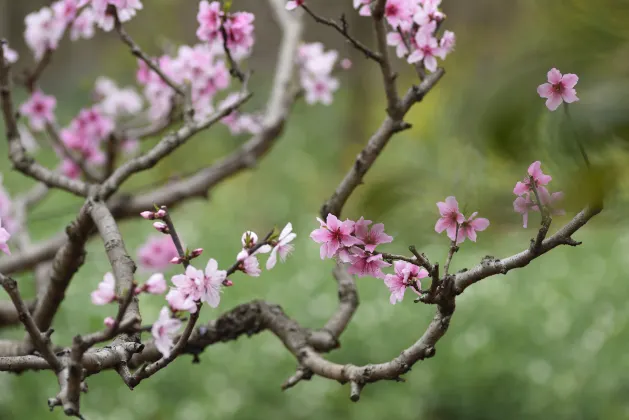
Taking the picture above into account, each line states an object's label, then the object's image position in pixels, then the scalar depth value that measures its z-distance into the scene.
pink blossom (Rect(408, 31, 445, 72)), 3.09
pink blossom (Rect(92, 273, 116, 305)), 2.84
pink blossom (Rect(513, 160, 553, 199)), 2.88
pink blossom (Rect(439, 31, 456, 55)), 3.10
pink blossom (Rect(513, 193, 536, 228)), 2.90
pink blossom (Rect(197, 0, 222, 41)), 3.17
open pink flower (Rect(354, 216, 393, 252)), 2.89
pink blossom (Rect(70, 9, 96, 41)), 3.39
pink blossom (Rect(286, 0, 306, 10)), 3.09
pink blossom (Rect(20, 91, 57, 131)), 3.80
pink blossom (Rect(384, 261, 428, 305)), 2.93
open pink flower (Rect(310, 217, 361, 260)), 2.90
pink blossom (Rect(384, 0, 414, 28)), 3.10
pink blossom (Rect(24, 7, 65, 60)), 3.42
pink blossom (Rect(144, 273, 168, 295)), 2.82
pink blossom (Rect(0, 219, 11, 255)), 2.89
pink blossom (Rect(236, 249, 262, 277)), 2.90
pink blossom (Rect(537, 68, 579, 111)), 2.75
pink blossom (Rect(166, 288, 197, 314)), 2.86
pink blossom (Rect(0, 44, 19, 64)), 3.35
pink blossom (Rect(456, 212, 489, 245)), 2.91
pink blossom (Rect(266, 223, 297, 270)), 2.90
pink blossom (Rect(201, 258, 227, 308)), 2.88
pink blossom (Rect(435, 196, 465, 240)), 2.90
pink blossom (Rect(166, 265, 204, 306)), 2.87
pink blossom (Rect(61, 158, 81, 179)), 4.47
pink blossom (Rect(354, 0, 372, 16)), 3.08
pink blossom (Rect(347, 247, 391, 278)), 2.92
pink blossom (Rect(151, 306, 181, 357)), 2.83
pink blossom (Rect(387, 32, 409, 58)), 3.11
